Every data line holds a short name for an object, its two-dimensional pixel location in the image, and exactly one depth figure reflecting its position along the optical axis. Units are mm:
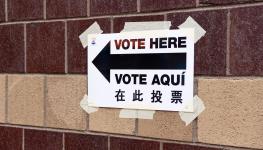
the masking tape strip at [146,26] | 1959
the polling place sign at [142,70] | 1909
